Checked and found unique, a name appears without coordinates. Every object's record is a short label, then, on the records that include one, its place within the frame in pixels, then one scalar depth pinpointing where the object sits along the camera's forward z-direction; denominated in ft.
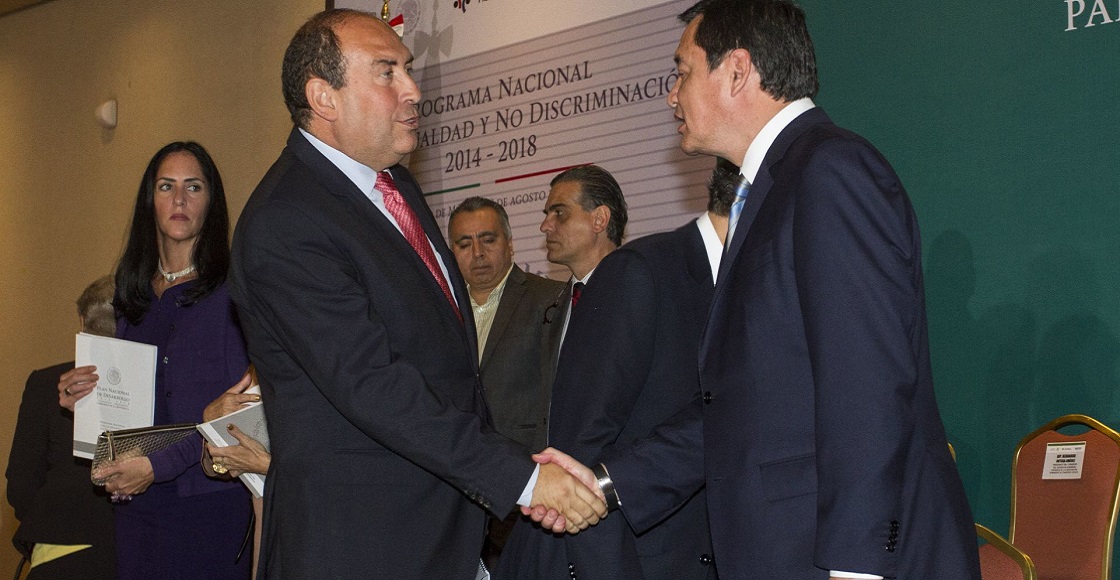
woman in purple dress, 10.81
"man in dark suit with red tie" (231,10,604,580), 7.20
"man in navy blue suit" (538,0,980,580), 5.42
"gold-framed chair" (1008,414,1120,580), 12.13
